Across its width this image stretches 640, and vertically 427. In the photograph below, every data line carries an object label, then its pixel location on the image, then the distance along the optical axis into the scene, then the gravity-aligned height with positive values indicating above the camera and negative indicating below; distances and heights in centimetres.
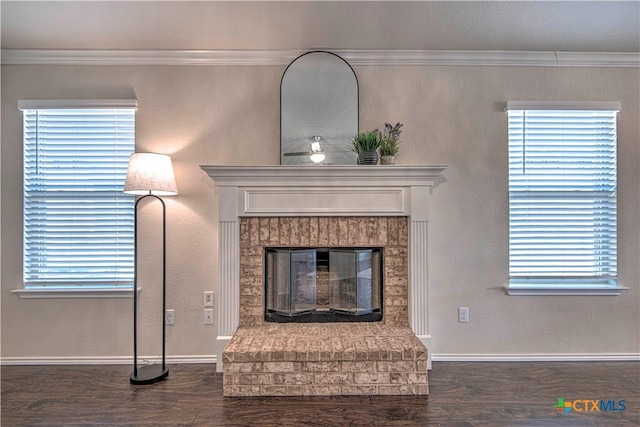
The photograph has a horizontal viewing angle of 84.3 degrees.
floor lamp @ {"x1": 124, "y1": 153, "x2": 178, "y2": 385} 240 +21
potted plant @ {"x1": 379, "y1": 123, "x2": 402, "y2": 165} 261 +52
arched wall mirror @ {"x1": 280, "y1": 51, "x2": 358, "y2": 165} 272 +83
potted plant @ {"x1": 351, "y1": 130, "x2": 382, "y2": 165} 255 +50
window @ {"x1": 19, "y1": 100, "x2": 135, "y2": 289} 274 +13
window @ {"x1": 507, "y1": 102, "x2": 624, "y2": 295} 278 +17
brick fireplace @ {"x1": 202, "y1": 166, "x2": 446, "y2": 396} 254 -10
